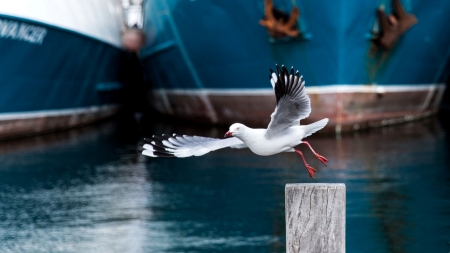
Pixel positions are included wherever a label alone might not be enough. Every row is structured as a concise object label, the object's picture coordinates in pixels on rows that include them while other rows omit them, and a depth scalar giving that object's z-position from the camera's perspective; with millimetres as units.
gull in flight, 7430
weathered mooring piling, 7520
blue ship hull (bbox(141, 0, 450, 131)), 24875
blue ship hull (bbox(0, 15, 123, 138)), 25234
